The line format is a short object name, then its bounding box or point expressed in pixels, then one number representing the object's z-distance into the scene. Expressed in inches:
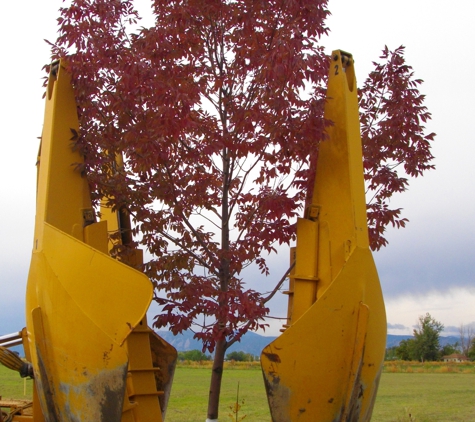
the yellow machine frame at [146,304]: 178.9
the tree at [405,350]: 2150.7
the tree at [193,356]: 1232.9
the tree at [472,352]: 2198.3
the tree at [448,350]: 2253.6
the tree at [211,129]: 228.8
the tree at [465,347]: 2436.5
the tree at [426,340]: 2127.2
